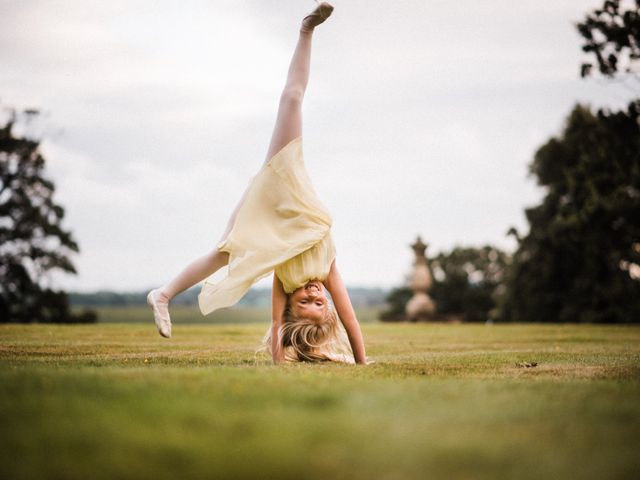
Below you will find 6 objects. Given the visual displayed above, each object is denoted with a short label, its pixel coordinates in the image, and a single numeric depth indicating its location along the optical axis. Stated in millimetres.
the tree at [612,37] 11633
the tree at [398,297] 52000
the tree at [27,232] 29547
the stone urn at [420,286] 24344
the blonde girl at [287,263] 6023
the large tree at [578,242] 24984
